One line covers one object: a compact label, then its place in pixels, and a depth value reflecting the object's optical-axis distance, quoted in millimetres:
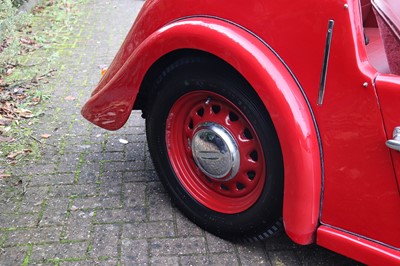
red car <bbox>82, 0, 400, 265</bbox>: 1780
